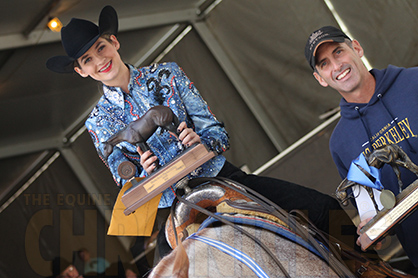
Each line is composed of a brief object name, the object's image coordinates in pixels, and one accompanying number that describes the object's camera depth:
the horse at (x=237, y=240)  4.27
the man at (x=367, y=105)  4.95
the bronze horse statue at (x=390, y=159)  4.56
